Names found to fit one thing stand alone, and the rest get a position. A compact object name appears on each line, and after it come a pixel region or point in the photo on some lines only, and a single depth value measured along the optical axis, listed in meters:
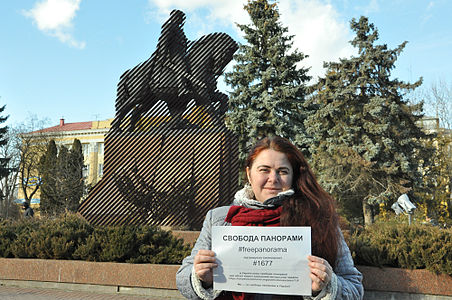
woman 2.04
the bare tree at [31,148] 41.11
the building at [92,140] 64.88
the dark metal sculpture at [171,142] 11.13
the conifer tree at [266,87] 24.55
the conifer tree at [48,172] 38.20
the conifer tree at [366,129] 24.78
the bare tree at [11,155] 39.05
